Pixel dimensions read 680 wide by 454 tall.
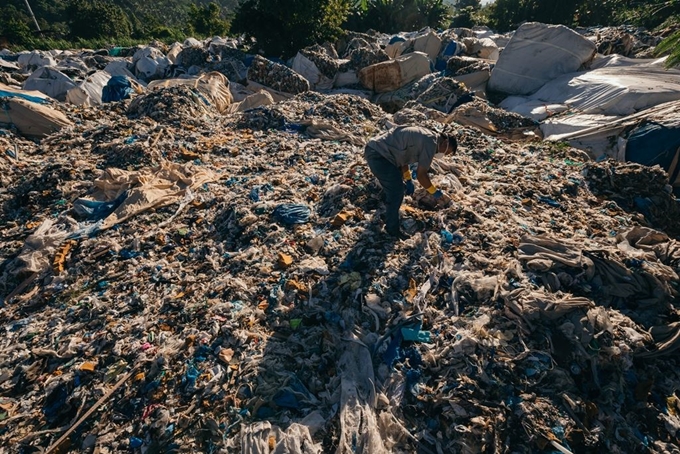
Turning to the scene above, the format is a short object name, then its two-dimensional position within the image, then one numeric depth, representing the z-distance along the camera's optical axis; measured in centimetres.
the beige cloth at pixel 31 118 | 631
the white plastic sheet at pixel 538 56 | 769
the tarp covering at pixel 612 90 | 568
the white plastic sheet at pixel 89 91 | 791
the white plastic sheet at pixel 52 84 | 818
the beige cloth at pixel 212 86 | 836
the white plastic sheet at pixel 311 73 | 1047
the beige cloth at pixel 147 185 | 442
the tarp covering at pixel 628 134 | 479
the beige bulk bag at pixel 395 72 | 980
